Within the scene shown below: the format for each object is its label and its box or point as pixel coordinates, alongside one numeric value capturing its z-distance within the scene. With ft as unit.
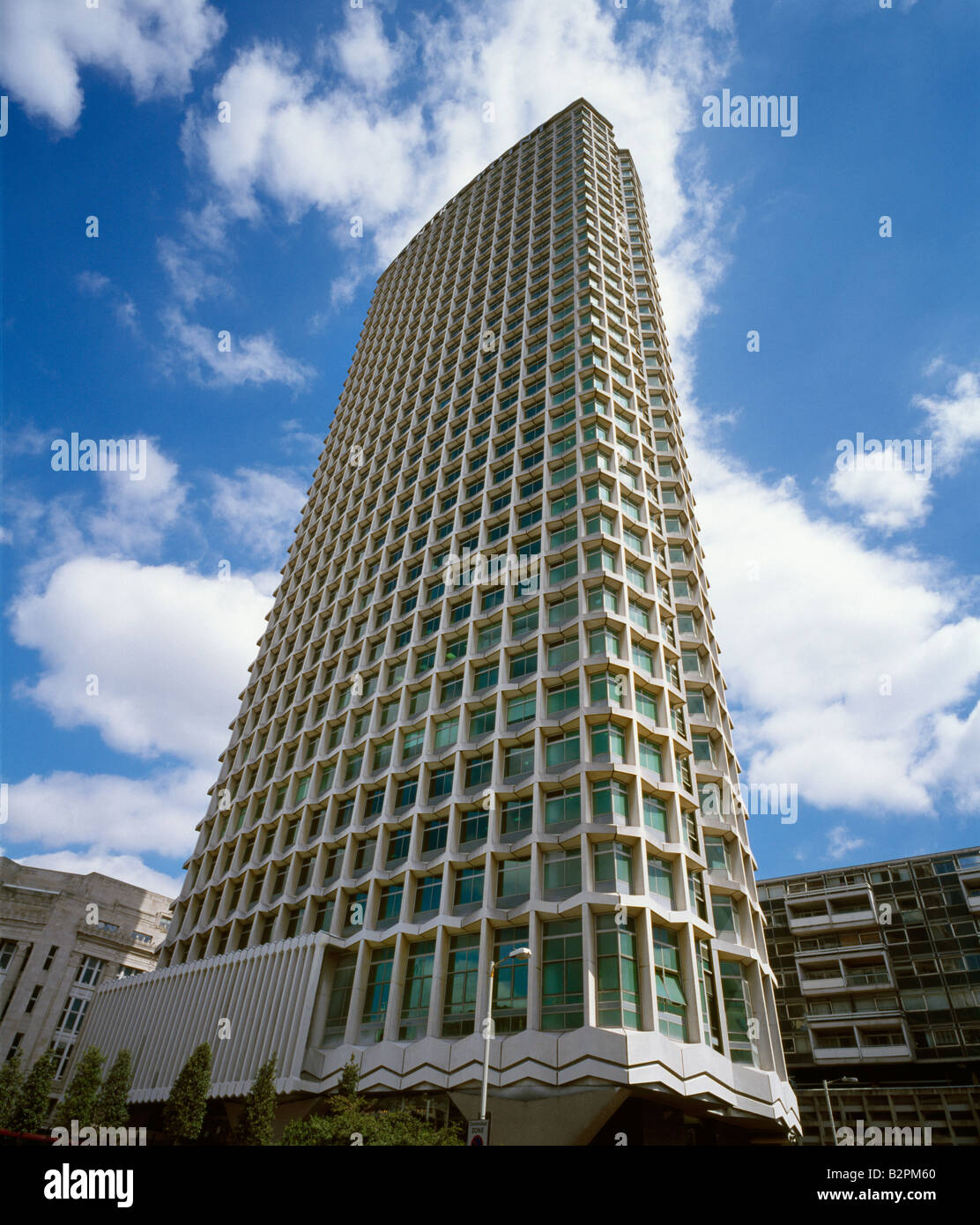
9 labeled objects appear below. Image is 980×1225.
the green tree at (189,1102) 98.73
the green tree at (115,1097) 111.55
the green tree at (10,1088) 113.39
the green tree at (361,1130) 80.74
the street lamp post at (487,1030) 79.10
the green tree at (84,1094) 112.27
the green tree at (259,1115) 91.04
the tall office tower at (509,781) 100.83
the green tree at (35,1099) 112.47
